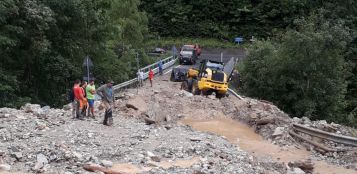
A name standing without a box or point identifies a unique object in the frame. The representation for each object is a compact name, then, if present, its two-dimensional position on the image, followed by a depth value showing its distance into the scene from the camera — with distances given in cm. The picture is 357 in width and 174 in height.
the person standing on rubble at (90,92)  1941
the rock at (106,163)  1357
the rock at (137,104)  2463
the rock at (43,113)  1901
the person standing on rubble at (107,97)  1883
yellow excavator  3105
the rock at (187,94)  2973
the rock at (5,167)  1256
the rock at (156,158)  1465
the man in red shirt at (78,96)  1908
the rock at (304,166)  1677
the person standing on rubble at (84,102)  1944
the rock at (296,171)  1611
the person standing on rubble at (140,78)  3789
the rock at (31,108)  2002
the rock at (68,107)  2327
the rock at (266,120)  2344
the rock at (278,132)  2136
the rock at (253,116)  2485
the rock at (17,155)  1355
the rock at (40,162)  1288
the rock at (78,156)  1369
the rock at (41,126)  1695
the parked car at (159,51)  6376
